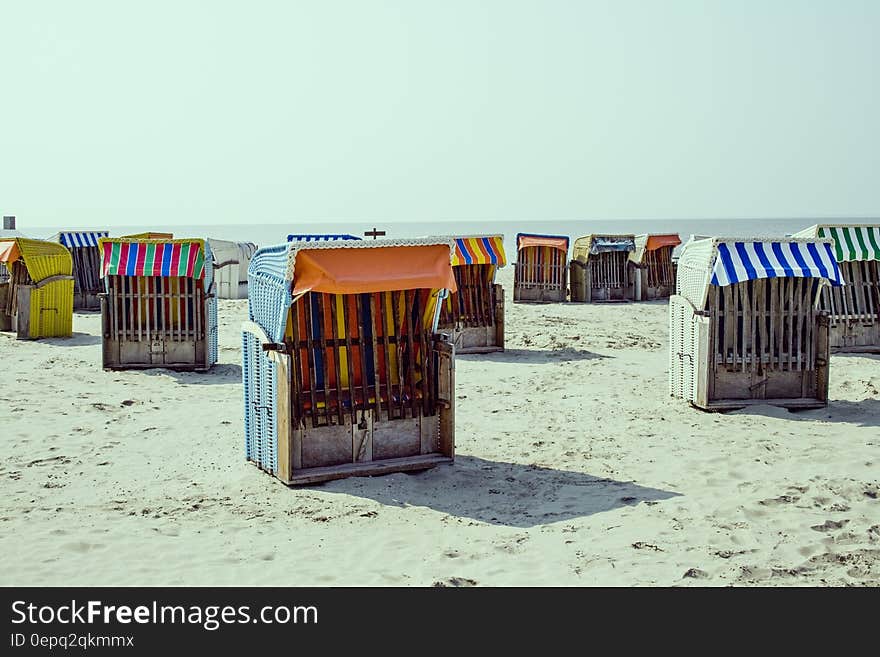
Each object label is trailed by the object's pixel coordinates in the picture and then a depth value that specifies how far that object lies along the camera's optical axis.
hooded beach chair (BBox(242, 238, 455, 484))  7.51
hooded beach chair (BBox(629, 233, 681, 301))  26.55
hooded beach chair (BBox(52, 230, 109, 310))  23.12
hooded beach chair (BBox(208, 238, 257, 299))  26.17
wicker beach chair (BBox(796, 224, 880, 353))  14.93
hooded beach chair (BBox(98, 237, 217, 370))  13.56
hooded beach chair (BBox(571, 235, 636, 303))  25.84
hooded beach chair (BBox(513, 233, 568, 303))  25.41
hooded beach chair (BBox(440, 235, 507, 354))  15.50
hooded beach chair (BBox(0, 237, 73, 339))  16.81
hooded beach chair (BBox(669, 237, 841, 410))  10.31
